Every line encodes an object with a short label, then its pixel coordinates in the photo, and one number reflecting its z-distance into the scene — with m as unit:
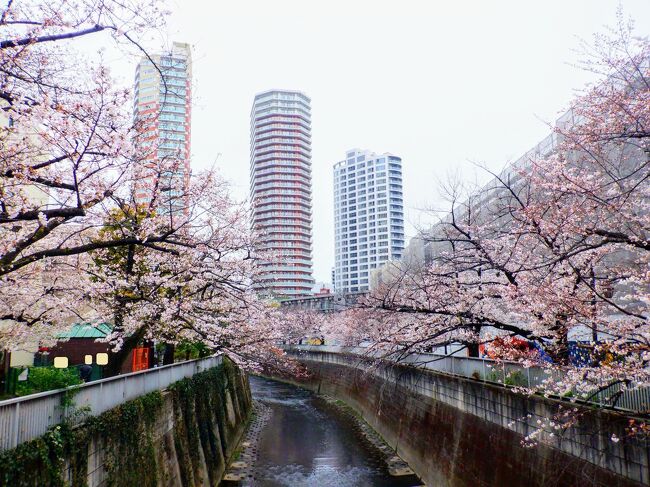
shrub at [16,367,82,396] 9.48
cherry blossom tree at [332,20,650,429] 7.66
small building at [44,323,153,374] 29.14
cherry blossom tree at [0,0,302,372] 7.77
